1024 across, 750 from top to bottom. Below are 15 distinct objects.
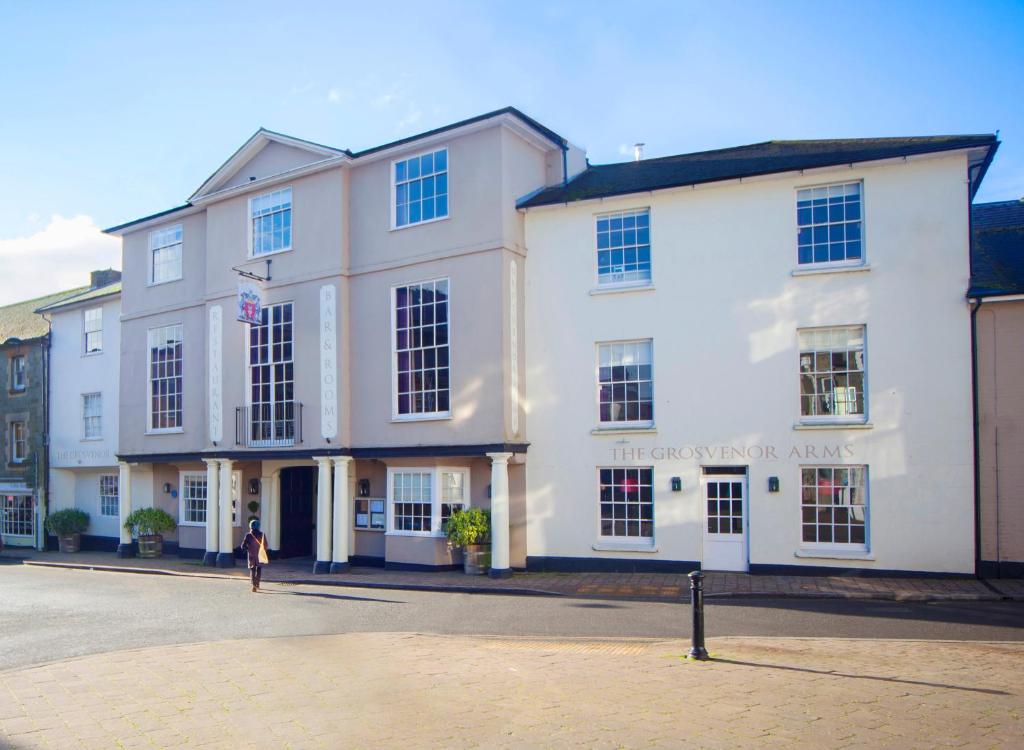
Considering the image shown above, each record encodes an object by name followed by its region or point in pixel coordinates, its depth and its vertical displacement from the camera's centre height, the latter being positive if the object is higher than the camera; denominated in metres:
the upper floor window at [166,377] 23.92 +1.26
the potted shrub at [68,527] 27.55 -3.38
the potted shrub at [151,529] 24.03 -3.04
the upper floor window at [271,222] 21.23 +5.00
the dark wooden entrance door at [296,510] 22.78 -2.43
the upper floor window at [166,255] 24.42 +4.82
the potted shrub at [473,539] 17.67 -2.52
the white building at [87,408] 27.34 +0.47
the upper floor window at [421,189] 18.92 +5.17
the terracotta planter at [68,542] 27.61 -3.88
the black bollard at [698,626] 9.09 -2.26
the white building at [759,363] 15.55 +1.02
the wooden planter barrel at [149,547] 24.08 -3.54
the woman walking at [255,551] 16.30 -2.51
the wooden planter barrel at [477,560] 17.77 -2.97
